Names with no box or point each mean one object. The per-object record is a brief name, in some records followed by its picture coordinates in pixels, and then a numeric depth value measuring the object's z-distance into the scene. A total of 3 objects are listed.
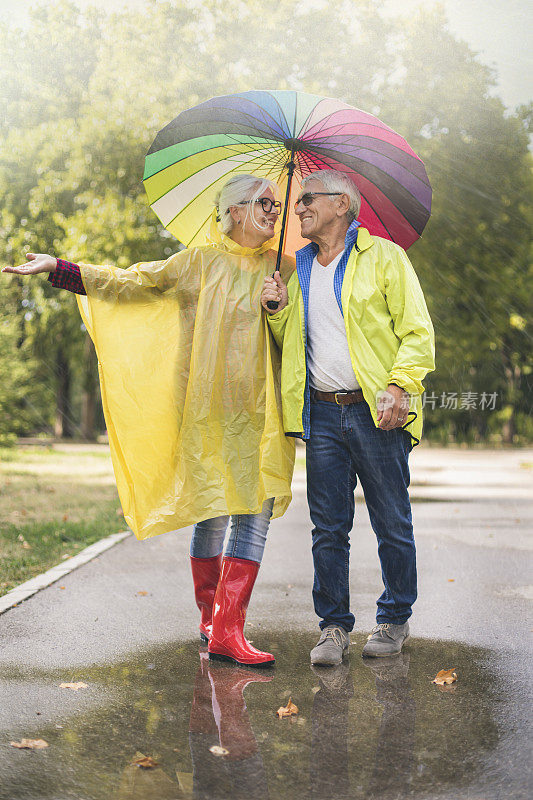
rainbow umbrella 3.98
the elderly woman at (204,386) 4.01
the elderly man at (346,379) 3.86
